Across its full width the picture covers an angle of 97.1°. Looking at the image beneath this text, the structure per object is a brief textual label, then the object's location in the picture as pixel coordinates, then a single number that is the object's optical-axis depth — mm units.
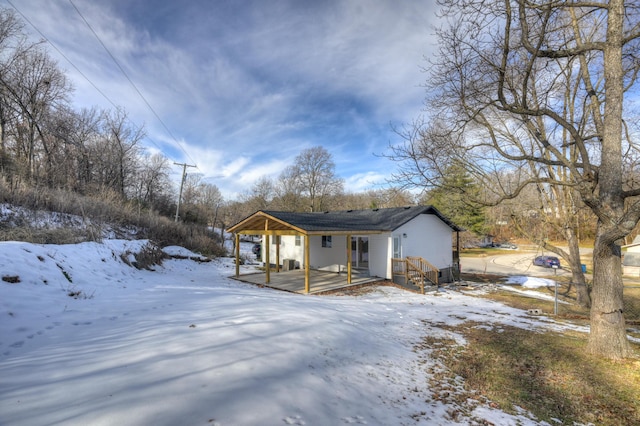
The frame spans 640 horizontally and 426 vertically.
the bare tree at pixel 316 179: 37938
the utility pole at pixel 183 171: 26819
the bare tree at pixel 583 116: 4969
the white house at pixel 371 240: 12203
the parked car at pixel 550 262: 28547
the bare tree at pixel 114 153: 25500
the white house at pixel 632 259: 23875
